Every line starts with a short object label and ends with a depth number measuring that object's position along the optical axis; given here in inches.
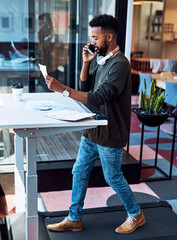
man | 86.4
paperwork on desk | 78.3
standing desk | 74.7
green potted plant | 144.1
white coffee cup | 93.8
